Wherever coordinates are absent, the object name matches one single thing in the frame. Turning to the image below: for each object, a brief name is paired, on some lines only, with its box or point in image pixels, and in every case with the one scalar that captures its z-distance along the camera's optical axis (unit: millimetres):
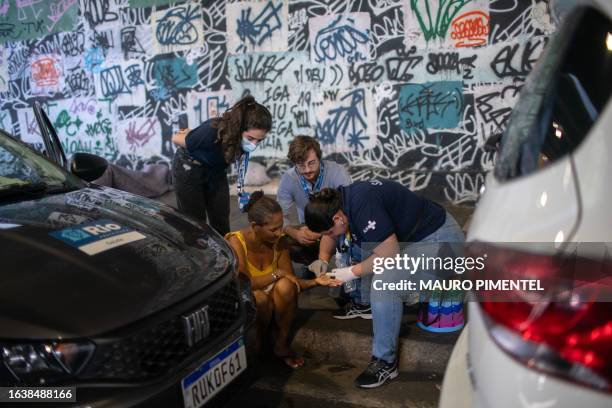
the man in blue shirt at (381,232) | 3041
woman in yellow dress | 3199
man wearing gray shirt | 3932
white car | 1141
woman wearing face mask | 3906
